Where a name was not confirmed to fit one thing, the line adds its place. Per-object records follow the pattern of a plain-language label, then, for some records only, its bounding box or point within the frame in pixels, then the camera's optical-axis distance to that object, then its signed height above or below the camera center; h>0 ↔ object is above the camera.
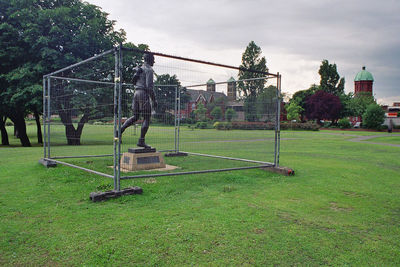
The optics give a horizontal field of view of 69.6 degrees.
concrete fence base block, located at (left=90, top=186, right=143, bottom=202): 5.84 -1.54
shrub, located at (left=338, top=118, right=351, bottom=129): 54.37 +0.04
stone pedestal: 9.02 -1.23
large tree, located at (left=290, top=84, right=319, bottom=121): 70.38 +6.46
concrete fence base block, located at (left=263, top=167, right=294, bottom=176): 8.99 -1.50
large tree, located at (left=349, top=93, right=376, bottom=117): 65.06 +4.66
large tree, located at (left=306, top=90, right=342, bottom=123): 65.75 +4.13
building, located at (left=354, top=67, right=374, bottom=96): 100.19 +15.21
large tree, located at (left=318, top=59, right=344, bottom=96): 80.38 +12.85
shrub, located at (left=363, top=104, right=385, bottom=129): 49.94 +1.51
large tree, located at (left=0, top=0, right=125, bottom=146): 20.09 +5.63
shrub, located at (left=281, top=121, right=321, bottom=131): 47.77 -0.43
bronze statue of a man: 9.05 +0.85
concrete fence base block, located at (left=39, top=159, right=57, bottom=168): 9.45 -1.45
